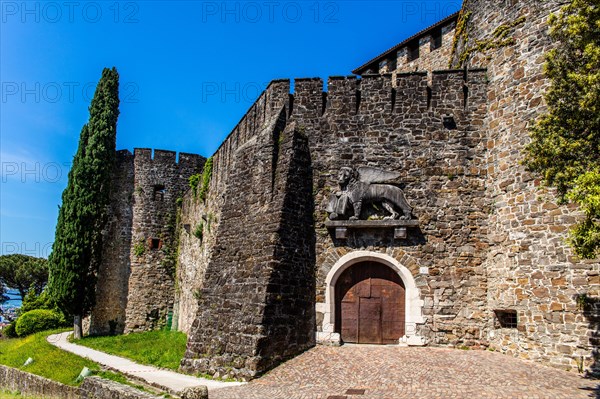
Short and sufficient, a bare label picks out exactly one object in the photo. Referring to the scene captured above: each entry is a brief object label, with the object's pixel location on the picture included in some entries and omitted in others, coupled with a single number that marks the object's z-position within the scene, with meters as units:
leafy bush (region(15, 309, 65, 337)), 27.47
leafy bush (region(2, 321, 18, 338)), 28.61
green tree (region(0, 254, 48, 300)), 48.81
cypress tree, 22.81
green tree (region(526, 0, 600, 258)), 7.91
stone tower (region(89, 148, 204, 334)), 23.91
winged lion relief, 13.05
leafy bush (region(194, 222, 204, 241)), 20.64
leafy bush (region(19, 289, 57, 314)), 31.06
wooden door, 12.76
